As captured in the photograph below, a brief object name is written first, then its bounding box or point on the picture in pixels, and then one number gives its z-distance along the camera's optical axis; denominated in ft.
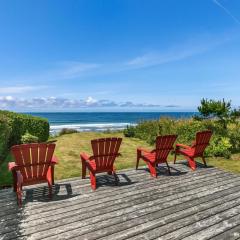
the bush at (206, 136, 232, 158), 27.87
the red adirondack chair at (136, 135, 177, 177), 17.93
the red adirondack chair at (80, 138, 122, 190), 15.78
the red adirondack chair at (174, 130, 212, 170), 20.07
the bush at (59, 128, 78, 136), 53.50
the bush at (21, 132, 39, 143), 32.49
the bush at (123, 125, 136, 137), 48.26
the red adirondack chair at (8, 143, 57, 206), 13.37
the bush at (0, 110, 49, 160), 23.60
